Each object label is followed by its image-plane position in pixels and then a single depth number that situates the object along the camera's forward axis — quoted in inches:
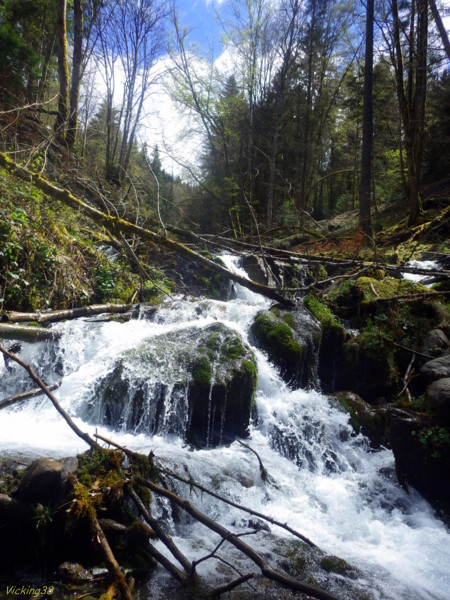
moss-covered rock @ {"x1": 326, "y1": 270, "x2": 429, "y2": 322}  316.2
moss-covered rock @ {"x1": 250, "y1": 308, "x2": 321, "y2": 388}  269.6
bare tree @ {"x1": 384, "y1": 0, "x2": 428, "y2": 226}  414.3
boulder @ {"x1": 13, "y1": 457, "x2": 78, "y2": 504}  110.0
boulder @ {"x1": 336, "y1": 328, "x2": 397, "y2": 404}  270.7
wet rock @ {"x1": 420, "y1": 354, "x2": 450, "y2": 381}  213.5
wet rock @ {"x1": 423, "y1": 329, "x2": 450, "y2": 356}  249.3
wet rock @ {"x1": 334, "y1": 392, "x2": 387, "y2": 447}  235.5
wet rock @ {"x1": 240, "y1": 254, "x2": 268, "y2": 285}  443.5
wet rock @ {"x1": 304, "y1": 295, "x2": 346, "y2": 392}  295.3
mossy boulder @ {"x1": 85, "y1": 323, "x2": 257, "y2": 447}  206.5
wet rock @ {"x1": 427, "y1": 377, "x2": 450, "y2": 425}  183.9
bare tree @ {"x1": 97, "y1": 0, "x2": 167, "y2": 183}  611.2
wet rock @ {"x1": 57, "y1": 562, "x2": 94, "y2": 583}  101.7
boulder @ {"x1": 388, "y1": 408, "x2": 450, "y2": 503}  183.3
